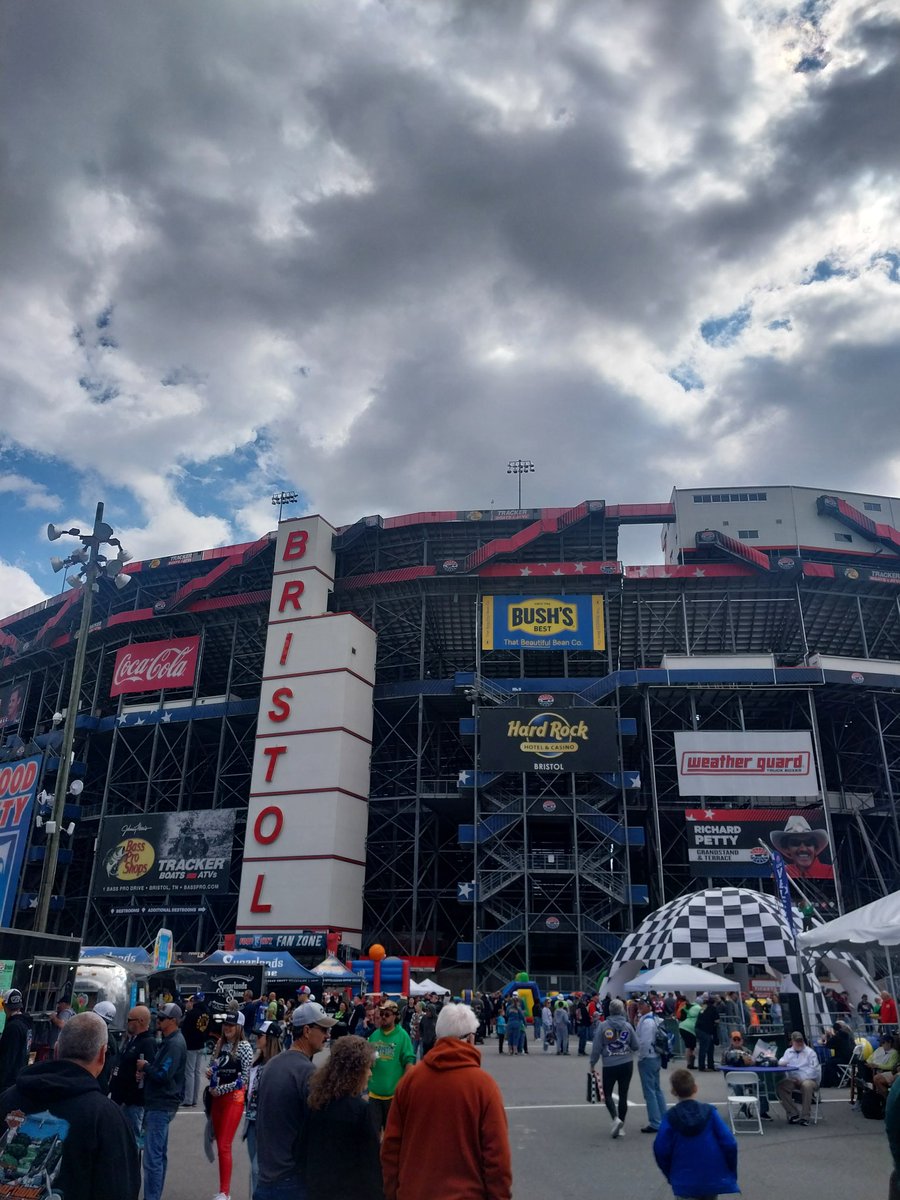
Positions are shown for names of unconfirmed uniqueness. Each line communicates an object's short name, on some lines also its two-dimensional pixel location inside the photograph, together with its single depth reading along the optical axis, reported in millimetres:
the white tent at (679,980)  22922
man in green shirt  8617
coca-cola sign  52375
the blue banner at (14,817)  43688
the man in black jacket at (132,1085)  8227
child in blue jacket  6320
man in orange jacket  4535
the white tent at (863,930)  13930
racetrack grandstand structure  43906
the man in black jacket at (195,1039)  13297
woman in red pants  8727
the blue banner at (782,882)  20806
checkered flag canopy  26172
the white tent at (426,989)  31266
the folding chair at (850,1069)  14497
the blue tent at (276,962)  27703
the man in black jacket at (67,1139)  3883
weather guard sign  43594
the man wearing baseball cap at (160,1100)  8086
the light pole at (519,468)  61344
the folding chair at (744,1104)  12562
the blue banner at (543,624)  47375
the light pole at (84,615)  17828
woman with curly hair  5230
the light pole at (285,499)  61375
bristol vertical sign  43062
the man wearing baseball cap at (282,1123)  5875
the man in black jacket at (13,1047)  9539
